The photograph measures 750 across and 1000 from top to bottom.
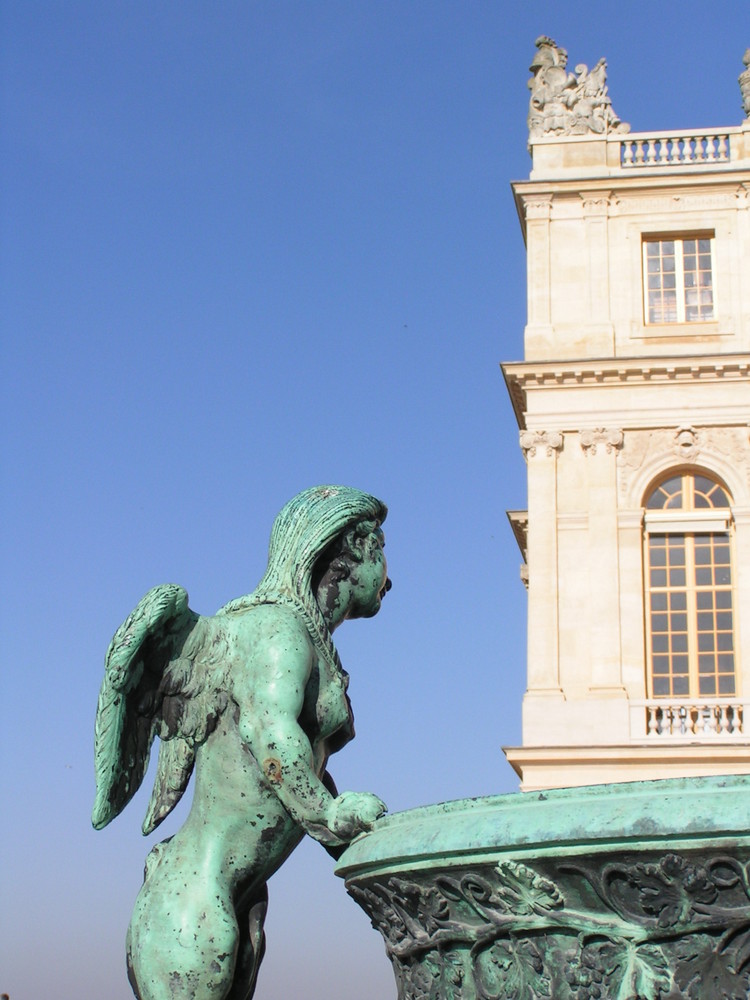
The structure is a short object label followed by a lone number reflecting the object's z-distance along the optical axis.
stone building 22.31
